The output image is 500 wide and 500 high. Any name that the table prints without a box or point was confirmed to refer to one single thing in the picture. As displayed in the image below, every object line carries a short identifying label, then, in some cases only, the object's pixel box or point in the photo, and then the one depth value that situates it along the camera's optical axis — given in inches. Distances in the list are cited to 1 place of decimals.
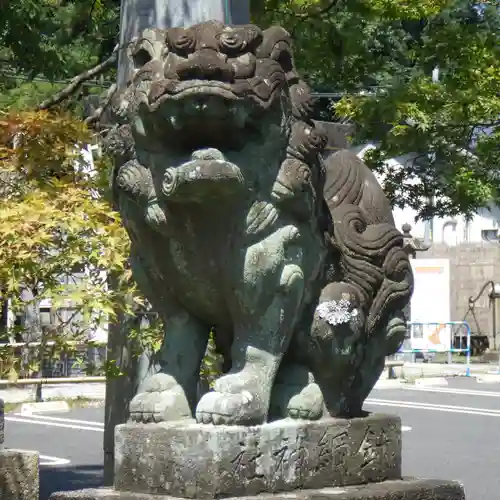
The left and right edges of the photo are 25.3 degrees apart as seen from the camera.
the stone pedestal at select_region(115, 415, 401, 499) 147.3
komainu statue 148.6
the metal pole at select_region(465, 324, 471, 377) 900.7
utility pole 250.4
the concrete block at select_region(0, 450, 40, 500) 294.8
